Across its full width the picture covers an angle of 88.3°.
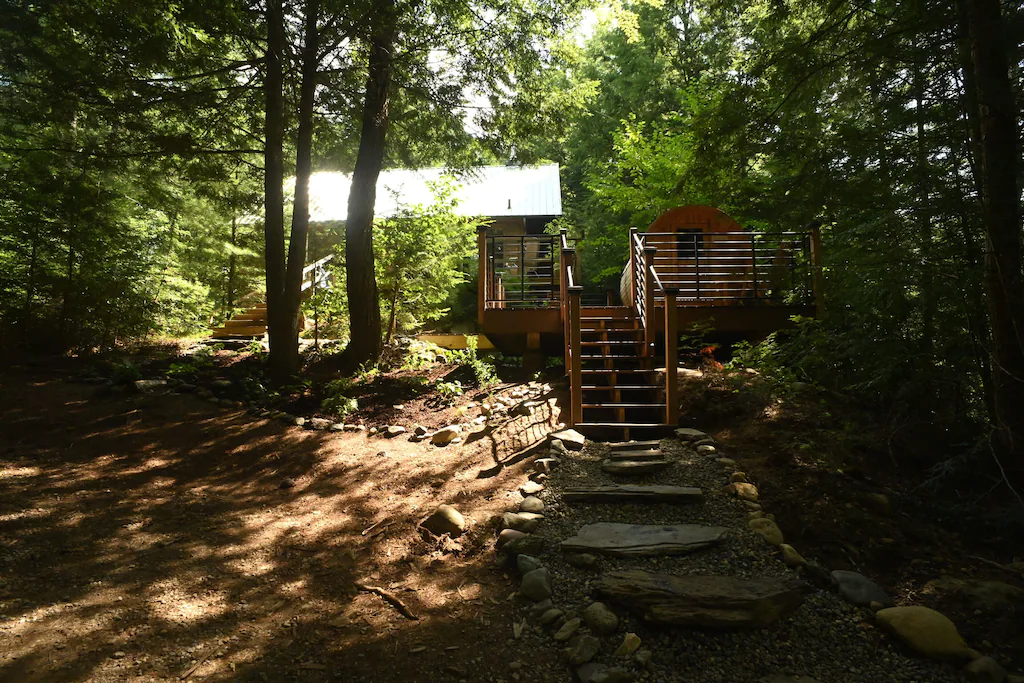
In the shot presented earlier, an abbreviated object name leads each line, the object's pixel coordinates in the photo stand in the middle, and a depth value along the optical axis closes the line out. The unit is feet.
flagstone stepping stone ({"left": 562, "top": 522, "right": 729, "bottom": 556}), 11.49
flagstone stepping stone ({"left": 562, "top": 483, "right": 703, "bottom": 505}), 13.46
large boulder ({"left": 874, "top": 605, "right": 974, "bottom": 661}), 8.82
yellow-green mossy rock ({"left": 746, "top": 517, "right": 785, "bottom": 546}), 11.62
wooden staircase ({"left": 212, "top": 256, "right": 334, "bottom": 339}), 41.16
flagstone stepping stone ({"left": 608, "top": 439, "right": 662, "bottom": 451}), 16.89
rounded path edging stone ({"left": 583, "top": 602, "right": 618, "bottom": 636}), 9.48
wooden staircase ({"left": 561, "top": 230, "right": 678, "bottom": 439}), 18.74
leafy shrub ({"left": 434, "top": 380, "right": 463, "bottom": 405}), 24.80
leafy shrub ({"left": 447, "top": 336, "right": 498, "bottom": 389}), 26.03
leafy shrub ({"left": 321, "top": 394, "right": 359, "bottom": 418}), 23.52
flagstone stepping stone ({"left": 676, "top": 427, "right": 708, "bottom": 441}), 17.04
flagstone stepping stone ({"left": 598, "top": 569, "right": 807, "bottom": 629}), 9.43
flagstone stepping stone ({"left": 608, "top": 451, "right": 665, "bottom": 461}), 15.65
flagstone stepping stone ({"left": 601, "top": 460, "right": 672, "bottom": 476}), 14.87
